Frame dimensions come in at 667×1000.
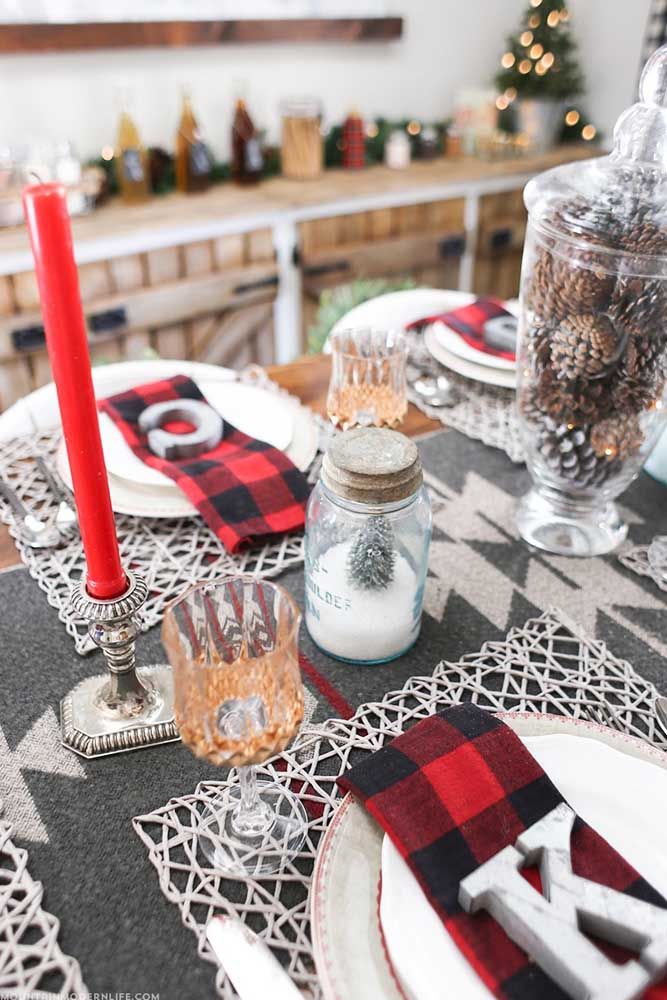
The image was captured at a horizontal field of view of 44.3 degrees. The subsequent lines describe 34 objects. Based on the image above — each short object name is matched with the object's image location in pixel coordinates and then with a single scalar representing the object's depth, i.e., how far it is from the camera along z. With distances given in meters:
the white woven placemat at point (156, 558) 0.71
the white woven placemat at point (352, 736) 0.47
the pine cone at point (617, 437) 0.70
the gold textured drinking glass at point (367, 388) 0.83
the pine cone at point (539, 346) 0.70
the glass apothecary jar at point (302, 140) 2.09
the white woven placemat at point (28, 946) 0.43
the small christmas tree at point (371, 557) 0.62
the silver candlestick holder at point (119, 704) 0.54
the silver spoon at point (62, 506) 0.78
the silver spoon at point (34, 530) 0.76
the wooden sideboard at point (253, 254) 1.82
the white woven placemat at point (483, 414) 0.96
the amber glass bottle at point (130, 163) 1.91
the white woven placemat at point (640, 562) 0.76
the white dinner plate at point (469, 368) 1.05
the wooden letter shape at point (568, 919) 0.39
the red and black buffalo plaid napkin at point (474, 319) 1.11
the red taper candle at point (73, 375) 0.39
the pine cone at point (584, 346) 0.66
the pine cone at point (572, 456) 0.72
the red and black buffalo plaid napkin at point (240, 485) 0.77
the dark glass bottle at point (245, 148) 2.09
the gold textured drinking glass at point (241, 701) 0.46
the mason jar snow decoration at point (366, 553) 0.59
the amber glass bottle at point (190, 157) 2.00
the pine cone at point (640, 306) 0.64
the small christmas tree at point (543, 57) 2.48
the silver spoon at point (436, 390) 1.03
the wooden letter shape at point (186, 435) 0.84
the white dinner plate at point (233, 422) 0.82
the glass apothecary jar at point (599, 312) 0.64
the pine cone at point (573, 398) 0.69
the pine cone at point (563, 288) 0.65
